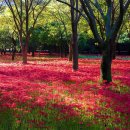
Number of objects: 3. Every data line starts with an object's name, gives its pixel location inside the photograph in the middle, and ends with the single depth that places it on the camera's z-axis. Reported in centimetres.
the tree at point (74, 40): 2591
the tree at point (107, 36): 1625
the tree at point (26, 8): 3825
